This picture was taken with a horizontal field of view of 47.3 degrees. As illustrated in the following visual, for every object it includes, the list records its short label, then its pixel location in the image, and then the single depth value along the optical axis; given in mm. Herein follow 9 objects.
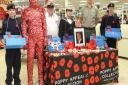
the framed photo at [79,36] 2518
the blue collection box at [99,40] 2678
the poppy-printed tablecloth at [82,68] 2245
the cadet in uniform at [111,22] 2845
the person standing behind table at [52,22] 2561
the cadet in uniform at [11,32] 2232
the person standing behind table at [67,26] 2648
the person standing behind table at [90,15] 2956
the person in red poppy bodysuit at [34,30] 2281
